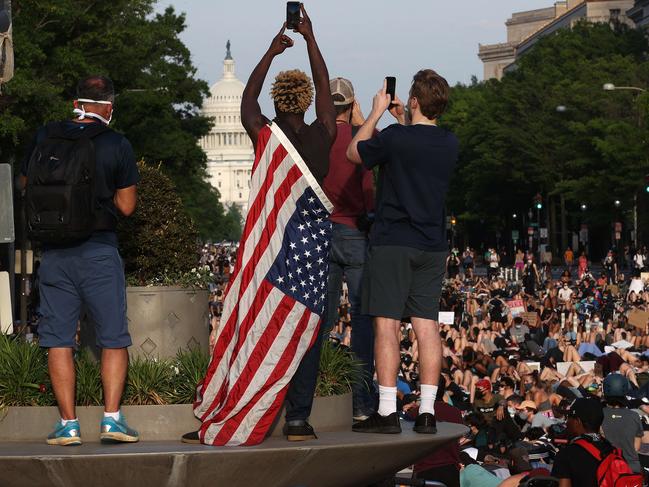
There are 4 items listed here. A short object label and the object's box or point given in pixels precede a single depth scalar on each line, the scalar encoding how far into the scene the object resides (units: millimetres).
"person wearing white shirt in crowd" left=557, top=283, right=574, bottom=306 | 41888
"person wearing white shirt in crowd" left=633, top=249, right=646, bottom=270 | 62003
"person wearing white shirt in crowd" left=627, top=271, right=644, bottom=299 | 41744
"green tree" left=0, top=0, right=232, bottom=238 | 38969
